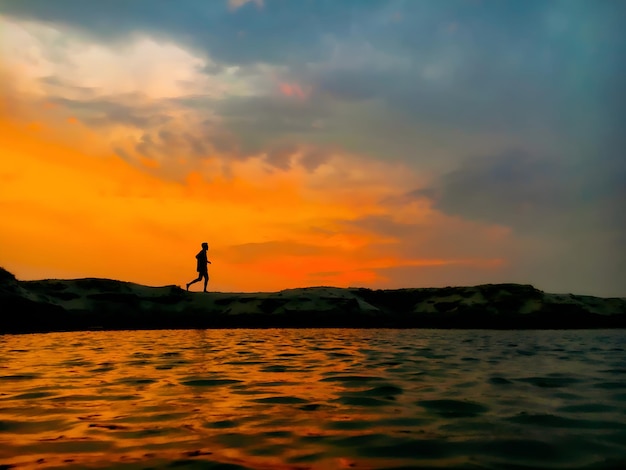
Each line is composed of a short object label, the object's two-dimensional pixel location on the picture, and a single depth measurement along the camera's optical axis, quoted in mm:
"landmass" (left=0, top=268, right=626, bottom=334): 21172
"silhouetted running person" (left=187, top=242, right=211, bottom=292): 25953
